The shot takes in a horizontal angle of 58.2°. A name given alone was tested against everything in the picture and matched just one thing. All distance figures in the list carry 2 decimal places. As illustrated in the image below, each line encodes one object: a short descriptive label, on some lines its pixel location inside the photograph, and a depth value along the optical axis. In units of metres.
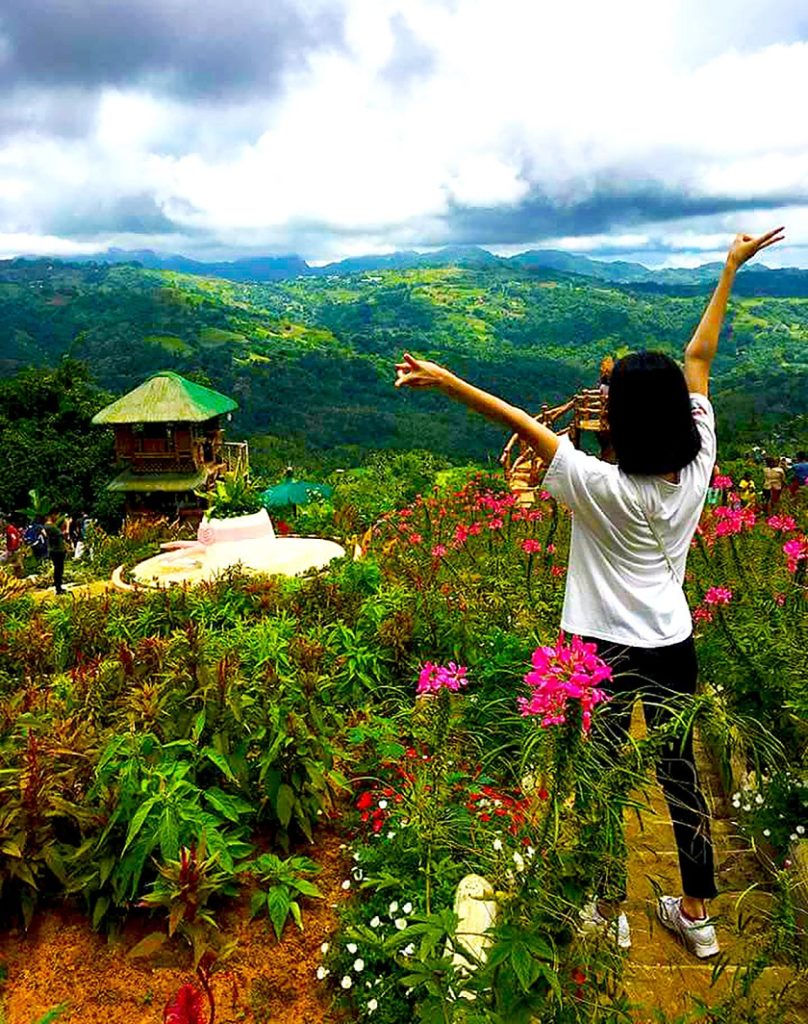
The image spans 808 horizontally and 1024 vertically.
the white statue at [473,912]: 1.99
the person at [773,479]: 8.63
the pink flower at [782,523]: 3.87
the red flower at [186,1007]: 1.14
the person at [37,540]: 14.01
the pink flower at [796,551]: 2.98
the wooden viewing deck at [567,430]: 11.06
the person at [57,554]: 9.57
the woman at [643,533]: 1.84
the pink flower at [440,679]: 1.78
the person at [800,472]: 10.12
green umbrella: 13.12
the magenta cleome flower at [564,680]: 1.23
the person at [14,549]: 11.62
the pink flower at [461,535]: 5.37
